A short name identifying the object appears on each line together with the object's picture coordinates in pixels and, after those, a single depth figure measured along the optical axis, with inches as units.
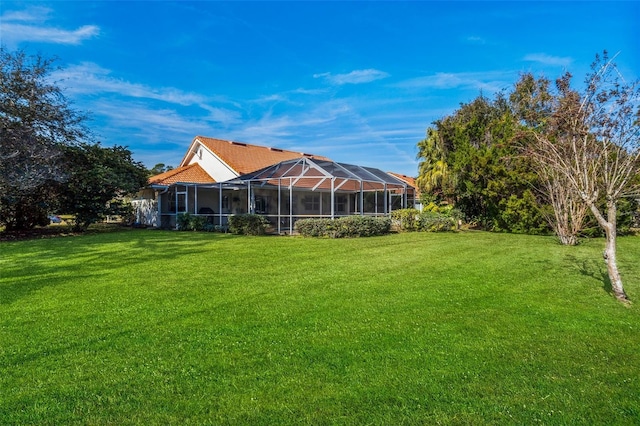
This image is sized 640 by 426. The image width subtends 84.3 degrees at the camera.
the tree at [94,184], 756.6
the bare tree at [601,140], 234.5
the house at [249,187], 717.9
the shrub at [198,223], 767.7
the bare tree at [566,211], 535.5
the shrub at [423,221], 738.8
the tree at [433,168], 913.7
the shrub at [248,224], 681.6
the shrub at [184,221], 785.6
